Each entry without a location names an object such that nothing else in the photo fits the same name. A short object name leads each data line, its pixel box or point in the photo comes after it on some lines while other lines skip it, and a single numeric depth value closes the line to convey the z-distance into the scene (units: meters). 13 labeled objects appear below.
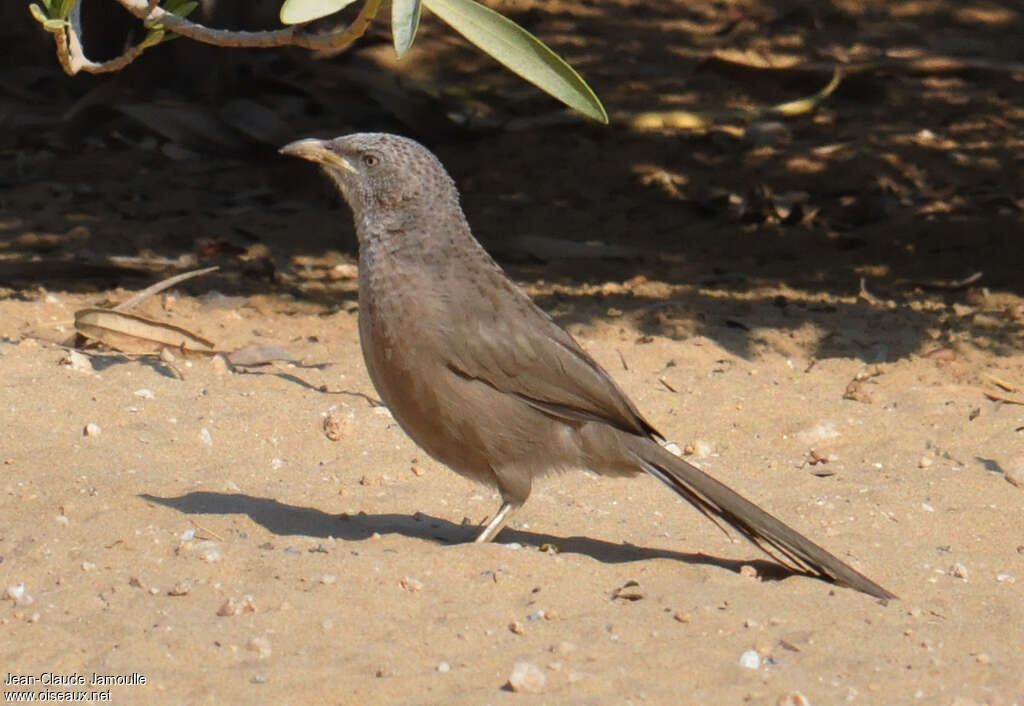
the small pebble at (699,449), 12.79
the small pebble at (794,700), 7.74
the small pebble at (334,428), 12.37
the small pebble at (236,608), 8.65
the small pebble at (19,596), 8.77
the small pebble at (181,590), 8.98
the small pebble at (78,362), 13.16
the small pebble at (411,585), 9.17
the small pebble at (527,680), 7.77
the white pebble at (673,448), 12.85
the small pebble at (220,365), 13.84
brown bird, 9.99
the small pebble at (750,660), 8.22
